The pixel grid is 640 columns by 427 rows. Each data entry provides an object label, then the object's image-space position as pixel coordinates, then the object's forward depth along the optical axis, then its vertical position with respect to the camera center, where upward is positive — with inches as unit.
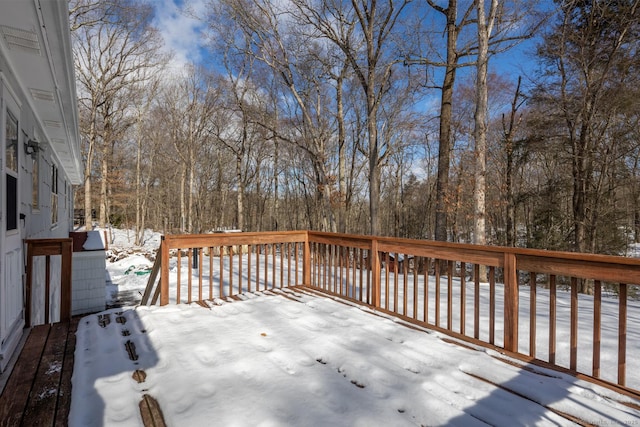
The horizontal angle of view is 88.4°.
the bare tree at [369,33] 329.7 +195.8
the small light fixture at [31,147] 142.2 +30.7
